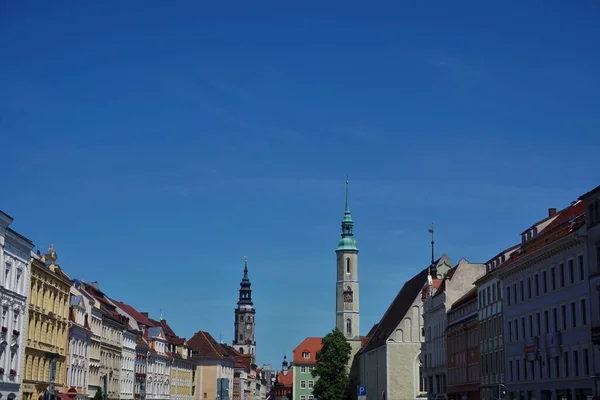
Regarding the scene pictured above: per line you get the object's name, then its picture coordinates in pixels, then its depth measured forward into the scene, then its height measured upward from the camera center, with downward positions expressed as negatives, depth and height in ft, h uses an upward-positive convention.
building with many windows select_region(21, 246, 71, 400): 201.87 +21.85
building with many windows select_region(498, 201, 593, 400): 163.84 +24.04
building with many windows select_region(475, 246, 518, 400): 221.46 +25.50
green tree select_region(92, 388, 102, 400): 234.42 +6.24
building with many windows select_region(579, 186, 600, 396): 152.25 +29.31
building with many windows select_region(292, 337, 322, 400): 620.49 +36.33
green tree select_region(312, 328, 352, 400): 426.92 +26.38
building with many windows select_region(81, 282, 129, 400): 292.61 +25.70
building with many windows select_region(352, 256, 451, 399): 388.55 +34.59
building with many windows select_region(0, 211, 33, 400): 179.42 +23.19
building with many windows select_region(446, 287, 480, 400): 249.14 +23.35
